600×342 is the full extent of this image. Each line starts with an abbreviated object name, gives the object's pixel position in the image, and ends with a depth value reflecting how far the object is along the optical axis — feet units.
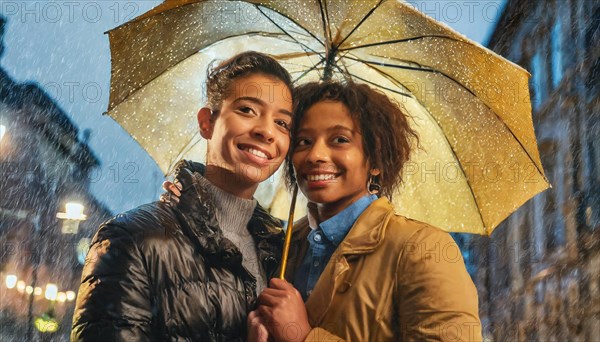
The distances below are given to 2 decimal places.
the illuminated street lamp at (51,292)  58.75
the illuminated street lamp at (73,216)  33.14
